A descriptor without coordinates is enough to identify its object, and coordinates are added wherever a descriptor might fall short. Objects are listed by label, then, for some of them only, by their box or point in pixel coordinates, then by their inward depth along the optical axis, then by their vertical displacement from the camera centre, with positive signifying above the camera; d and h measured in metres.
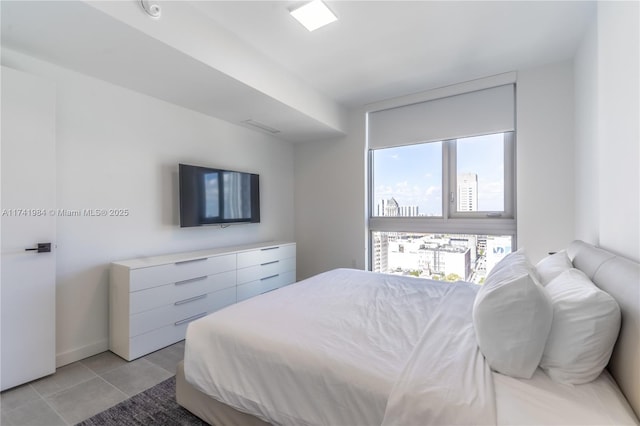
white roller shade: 3.06 +1.12
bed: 0.88 -0.59
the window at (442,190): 3.14 +0.27
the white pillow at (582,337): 0.94 -0.44
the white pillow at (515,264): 1.35 -0.27
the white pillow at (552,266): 1.42 -0.30
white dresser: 2.24 -0.73
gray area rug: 1.54 -1.15
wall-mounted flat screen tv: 2.92 +0.19
